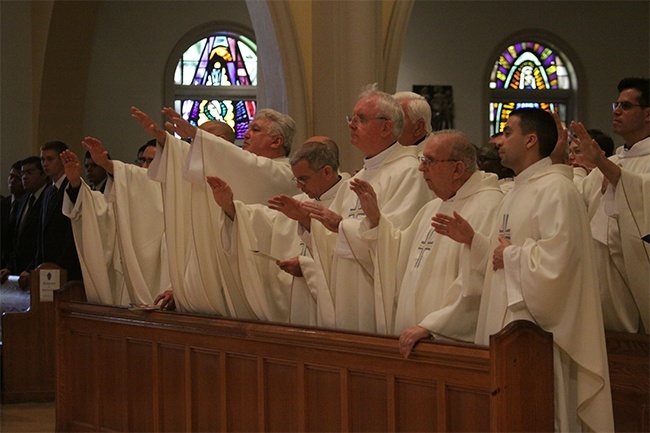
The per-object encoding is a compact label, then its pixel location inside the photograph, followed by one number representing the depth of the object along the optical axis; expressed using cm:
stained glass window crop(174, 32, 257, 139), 1437
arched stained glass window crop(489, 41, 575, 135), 1488
